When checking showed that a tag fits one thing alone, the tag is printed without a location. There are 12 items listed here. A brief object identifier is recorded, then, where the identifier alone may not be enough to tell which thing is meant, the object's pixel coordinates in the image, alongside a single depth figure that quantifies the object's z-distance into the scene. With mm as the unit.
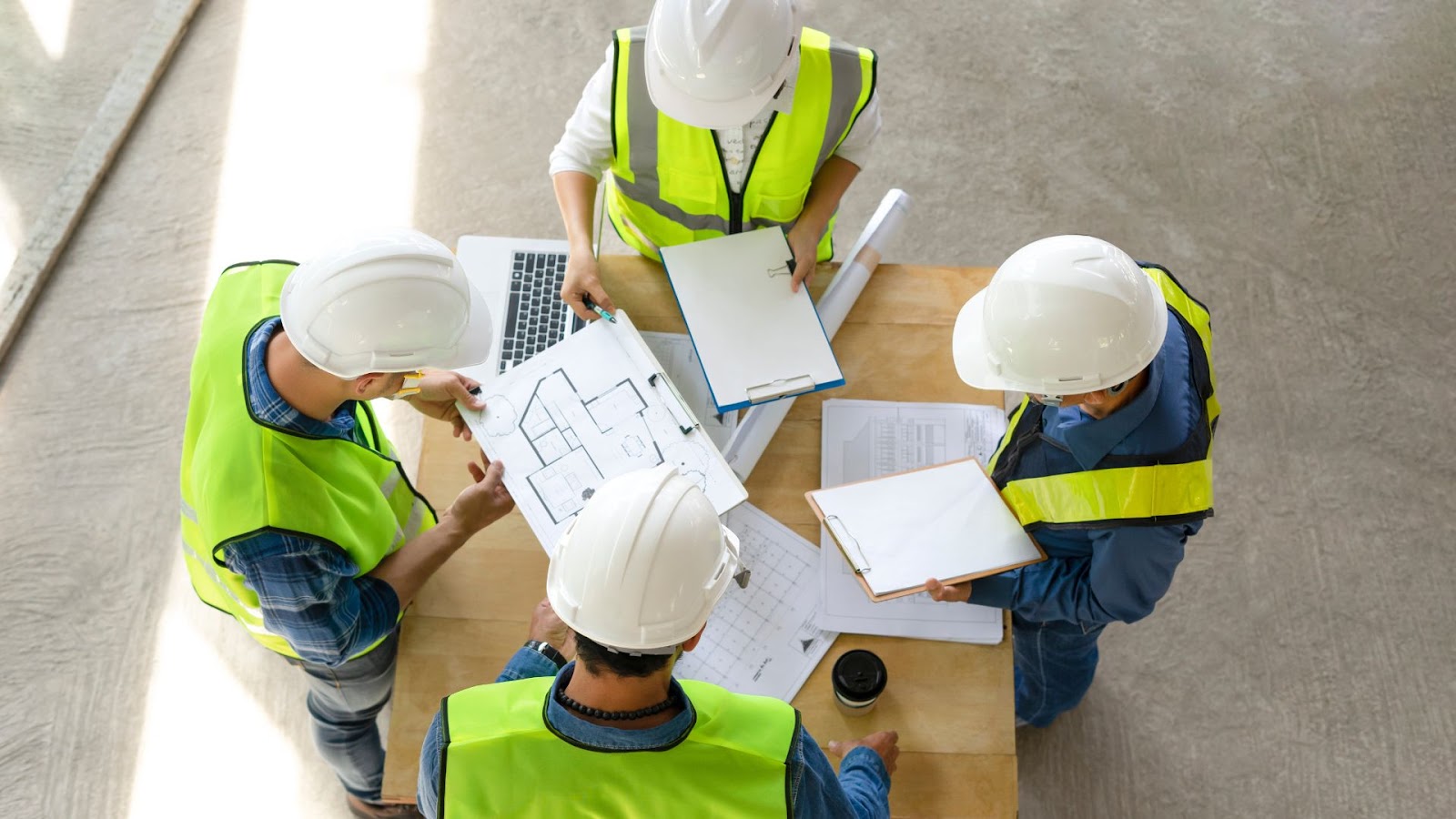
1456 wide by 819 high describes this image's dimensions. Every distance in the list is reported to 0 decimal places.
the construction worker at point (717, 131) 1815
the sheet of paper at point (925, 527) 1890
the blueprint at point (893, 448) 1949
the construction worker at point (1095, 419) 1601
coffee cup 1809
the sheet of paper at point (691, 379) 2105
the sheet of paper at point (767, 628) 1891
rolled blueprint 2061
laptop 2180
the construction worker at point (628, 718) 1412
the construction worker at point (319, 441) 1565
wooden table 1831
